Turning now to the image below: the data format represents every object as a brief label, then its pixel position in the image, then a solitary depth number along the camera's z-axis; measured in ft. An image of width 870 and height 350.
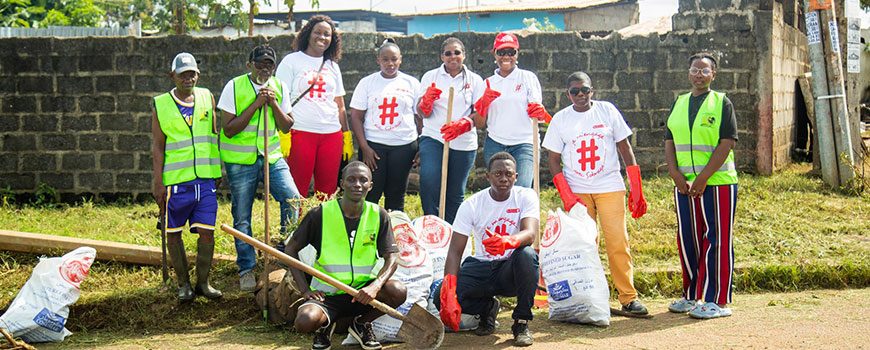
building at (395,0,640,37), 97.14
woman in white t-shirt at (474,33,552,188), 23.06
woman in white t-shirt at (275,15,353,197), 23.70
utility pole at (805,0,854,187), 34.60
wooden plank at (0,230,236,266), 24.18
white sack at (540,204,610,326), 19.95
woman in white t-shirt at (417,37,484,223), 23.56
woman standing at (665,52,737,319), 20.22
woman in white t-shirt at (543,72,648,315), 20.99
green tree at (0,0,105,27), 66.49
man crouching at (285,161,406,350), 18.49
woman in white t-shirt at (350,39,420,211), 23.82
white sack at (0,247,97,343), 19.39
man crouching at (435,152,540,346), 18.76
